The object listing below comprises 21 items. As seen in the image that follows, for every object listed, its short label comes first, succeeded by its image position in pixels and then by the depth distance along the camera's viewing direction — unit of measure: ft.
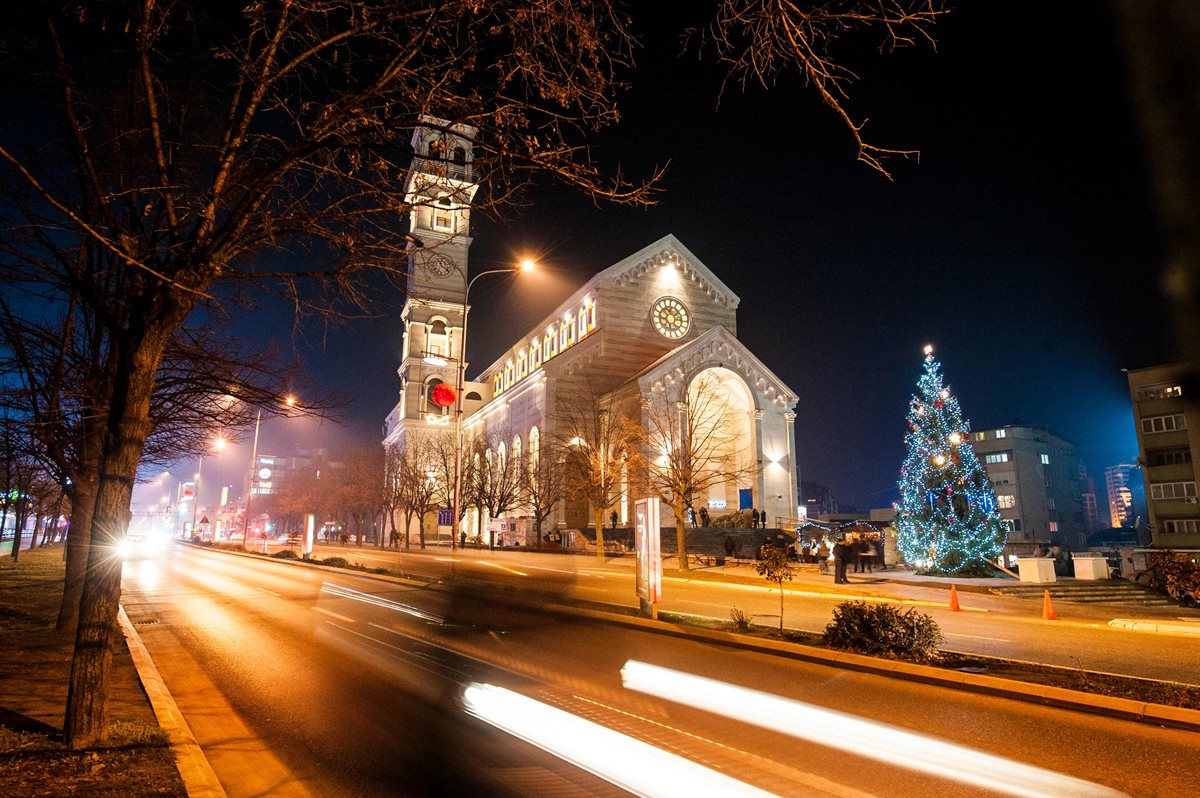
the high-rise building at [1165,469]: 159.63
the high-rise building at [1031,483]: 277.03
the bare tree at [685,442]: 107.24
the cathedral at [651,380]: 159.22
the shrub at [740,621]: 43.01
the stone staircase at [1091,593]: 71.72
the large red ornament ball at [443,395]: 80.68
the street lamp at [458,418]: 72.08
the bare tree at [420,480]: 201.77
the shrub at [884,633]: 34.42
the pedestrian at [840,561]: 79.00
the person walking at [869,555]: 100.89
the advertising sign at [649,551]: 47.14
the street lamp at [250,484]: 162.81
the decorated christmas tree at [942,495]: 98.94
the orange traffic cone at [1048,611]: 54.13
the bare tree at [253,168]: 17.99
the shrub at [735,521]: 142.41
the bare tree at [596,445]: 123.75
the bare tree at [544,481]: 163.32
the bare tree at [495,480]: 178.91
